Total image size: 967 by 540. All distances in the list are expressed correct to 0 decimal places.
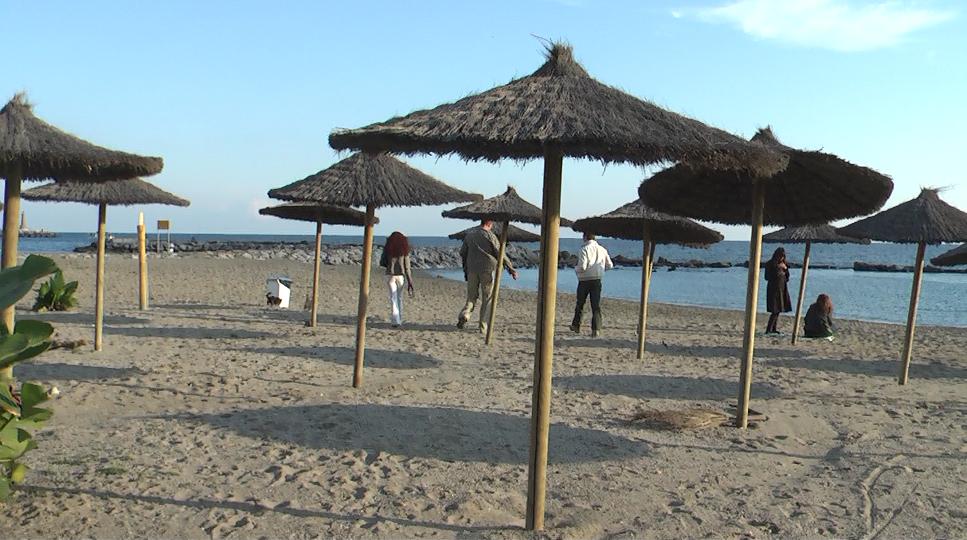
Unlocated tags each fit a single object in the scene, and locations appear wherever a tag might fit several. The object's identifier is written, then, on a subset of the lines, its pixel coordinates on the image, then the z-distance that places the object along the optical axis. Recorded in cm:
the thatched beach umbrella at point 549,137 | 371
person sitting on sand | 1302
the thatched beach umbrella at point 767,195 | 585
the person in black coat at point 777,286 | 1298
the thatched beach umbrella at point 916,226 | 784
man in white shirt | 1125
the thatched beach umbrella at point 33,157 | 541
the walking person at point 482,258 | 1170
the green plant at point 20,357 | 351
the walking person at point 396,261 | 1139
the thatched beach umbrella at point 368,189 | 705
